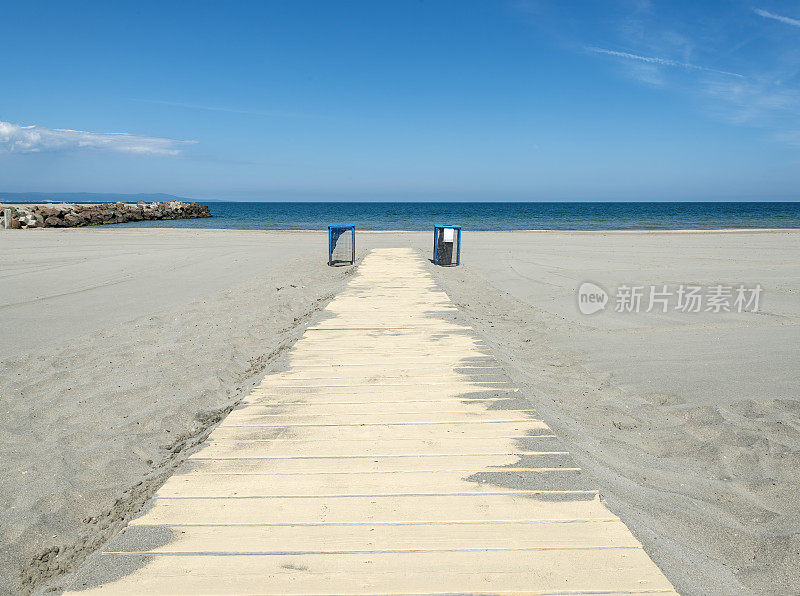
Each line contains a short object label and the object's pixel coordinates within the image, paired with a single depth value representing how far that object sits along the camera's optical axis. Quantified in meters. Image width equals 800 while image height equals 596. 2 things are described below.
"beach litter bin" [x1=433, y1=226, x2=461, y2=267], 12.52
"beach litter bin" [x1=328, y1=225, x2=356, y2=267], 13.03
